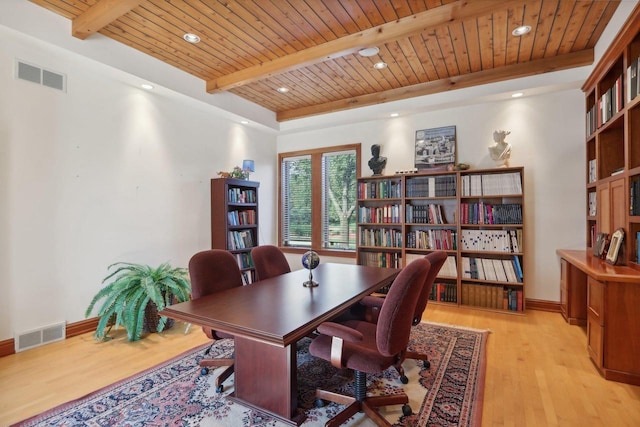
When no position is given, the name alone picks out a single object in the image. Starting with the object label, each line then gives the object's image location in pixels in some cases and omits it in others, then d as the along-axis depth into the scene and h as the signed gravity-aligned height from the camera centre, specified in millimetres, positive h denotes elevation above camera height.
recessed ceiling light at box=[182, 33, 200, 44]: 3104 +1767
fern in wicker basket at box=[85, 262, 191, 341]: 2957 -822
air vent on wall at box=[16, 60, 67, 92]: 2793 +1283
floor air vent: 2763 -1139
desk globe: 2459 -398
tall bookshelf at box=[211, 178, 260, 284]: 4441 -85
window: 5348 +246
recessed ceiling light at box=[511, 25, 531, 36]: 2979 +1760
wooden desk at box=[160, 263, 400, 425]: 1578 -576
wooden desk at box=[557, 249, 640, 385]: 2195 -808
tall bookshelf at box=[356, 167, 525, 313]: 3912 -241
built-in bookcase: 2465 +672
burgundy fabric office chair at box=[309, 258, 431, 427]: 1599 -733
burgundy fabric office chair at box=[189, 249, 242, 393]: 2219 -502
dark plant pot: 3191 -1088
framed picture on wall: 4406 +927
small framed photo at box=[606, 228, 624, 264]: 2537 -289
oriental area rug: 1839 -1229
